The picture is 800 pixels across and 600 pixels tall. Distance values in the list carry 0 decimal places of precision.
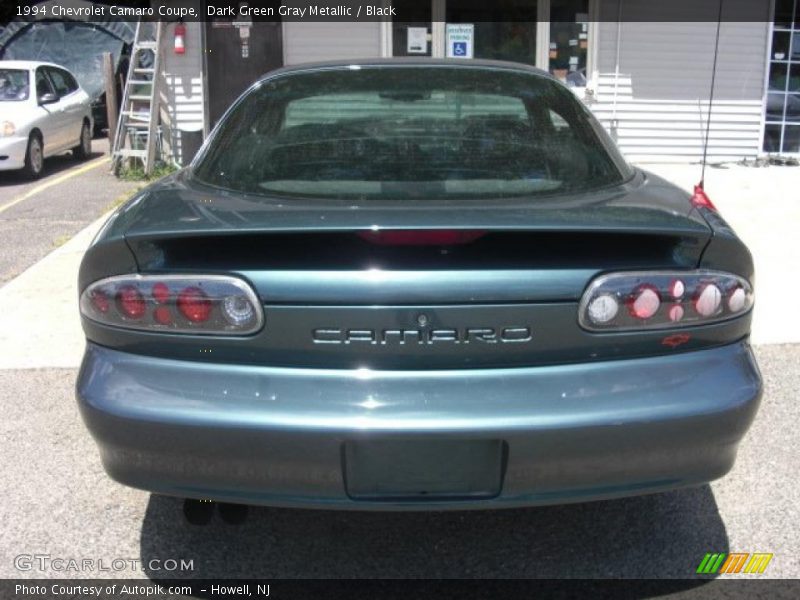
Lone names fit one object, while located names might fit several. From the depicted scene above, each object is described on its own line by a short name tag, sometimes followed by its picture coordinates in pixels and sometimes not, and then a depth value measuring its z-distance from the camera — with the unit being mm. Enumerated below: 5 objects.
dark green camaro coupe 2328
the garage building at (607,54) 11094
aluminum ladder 10516
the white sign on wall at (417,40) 11203
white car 10680
